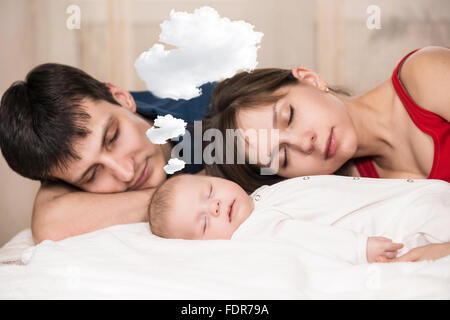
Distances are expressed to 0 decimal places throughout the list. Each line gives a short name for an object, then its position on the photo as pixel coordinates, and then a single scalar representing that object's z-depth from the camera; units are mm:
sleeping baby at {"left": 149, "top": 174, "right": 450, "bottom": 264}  904
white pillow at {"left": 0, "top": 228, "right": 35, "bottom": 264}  1057
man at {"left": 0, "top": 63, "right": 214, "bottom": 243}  1229
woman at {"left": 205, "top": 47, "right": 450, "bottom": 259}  1220
